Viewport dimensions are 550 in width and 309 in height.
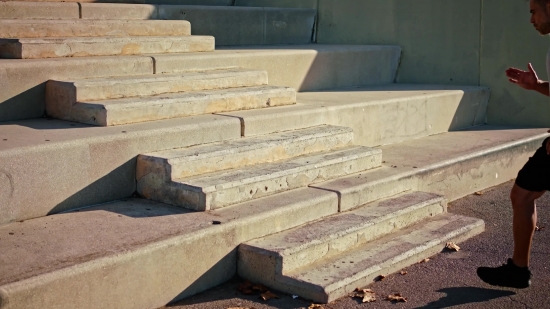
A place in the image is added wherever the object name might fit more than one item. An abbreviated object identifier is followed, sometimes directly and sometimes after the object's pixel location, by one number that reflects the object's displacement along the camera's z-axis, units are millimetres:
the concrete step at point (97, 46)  5629
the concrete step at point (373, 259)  4301
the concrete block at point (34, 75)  5172
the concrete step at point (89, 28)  5949
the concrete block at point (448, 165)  5516
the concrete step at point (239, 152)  4801
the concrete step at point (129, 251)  3598
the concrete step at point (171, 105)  5121
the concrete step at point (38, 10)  6246
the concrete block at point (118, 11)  6770
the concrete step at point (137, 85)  5262
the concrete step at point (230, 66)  5254
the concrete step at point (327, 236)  4426
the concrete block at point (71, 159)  4297
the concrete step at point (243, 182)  4680
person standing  4094
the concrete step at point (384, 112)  5953
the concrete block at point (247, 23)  7809
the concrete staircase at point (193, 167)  4105
